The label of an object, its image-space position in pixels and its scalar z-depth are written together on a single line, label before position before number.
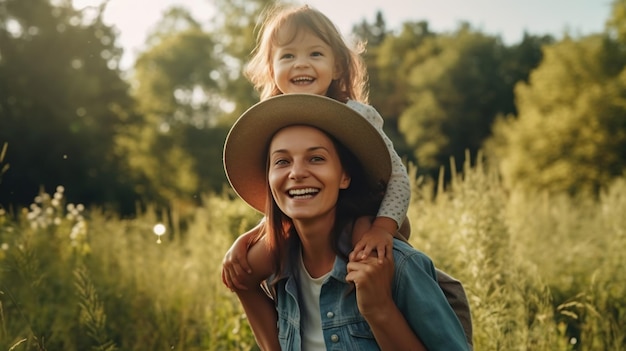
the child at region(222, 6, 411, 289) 2.65
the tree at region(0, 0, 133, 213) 22.53
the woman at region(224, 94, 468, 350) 2.12
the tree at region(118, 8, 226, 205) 34.50
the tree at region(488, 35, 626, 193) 26.50
